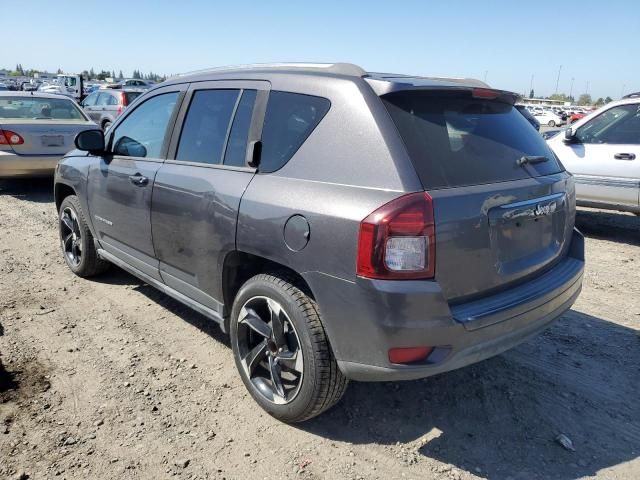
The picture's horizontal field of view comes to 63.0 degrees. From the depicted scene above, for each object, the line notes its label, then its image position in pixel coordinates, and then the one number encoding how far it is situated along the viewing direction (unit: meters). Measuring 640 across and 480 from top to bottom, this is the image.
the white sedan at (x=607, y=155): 6.32
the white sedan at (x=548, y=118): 38.44
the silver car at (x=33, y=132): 8.02
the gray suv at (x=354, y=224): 2.30
